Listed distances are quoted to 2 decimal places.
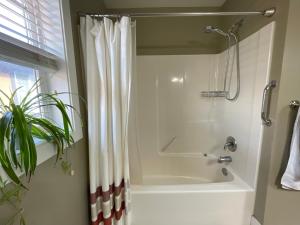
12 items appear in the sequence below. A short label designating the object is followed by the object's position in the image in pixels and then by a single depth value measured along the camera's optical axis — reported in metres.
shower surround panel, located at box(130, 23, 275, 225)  1.40
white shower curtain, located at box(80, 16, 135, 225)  1.15
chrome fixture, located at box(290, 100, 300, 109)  1.11
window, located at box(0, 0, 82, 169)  0.72
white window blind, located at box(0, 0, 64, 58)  0.71
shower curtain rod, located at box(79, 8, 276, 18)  1.17
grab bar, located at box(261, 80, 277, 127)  1.20
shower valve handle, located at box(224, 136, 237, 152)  1.71
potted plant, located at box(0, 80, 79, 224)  0.51
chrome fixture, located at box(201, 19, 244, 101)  1.66
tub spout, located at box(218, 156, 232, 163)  1.79
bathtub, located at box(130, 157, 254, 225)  1.36
